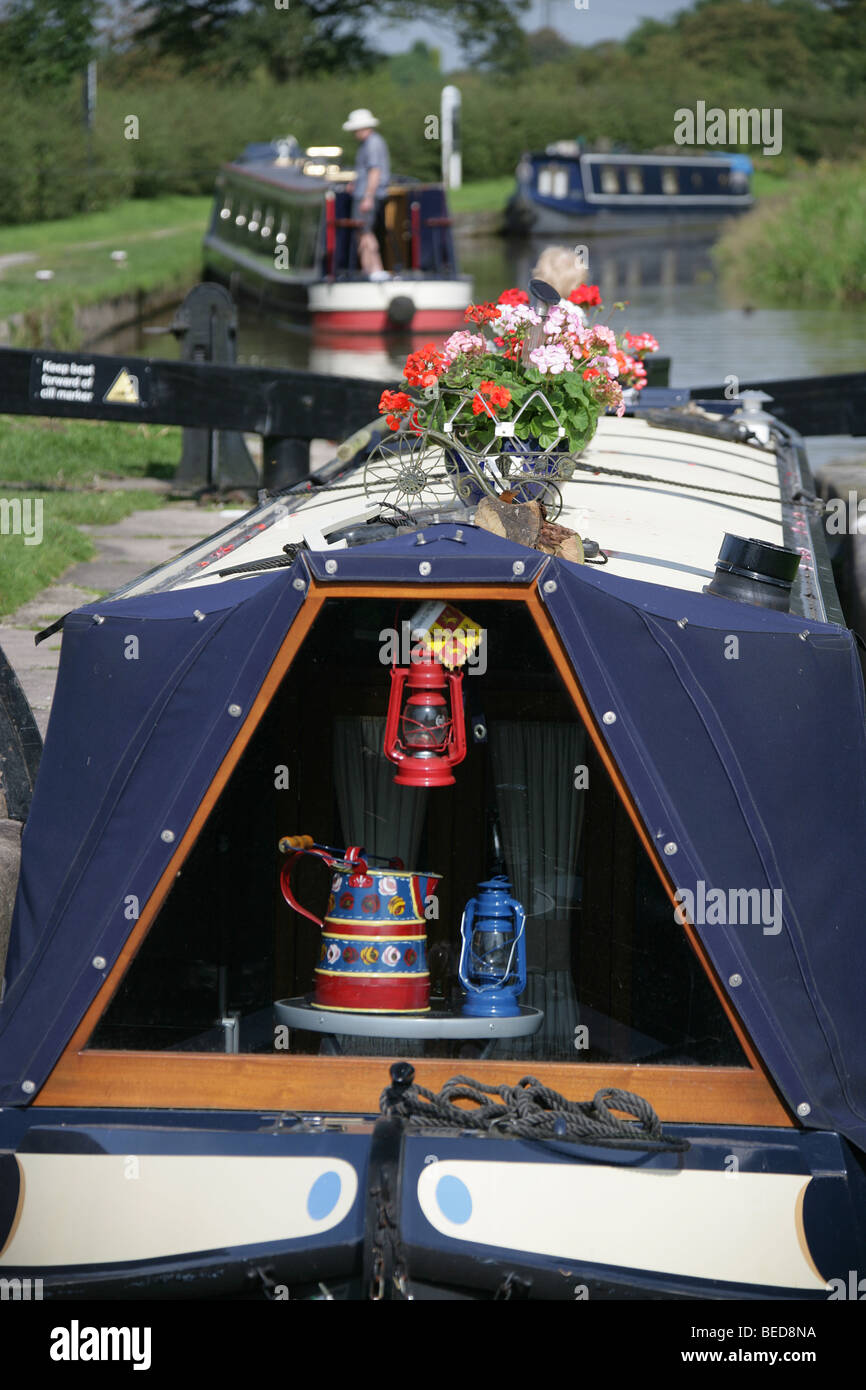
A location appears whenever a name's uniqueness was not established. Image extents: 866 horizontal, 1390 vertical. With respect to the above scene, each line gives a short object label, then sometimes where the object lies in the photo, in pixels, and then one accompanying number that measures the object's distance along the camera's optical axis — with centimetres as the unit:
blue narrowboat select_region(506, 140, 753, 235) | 4447
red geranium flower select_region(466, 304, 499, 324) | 554
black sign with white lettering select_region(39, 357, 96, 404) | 1085
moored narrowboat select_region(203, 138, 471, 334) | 2255
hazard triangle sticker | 1093
